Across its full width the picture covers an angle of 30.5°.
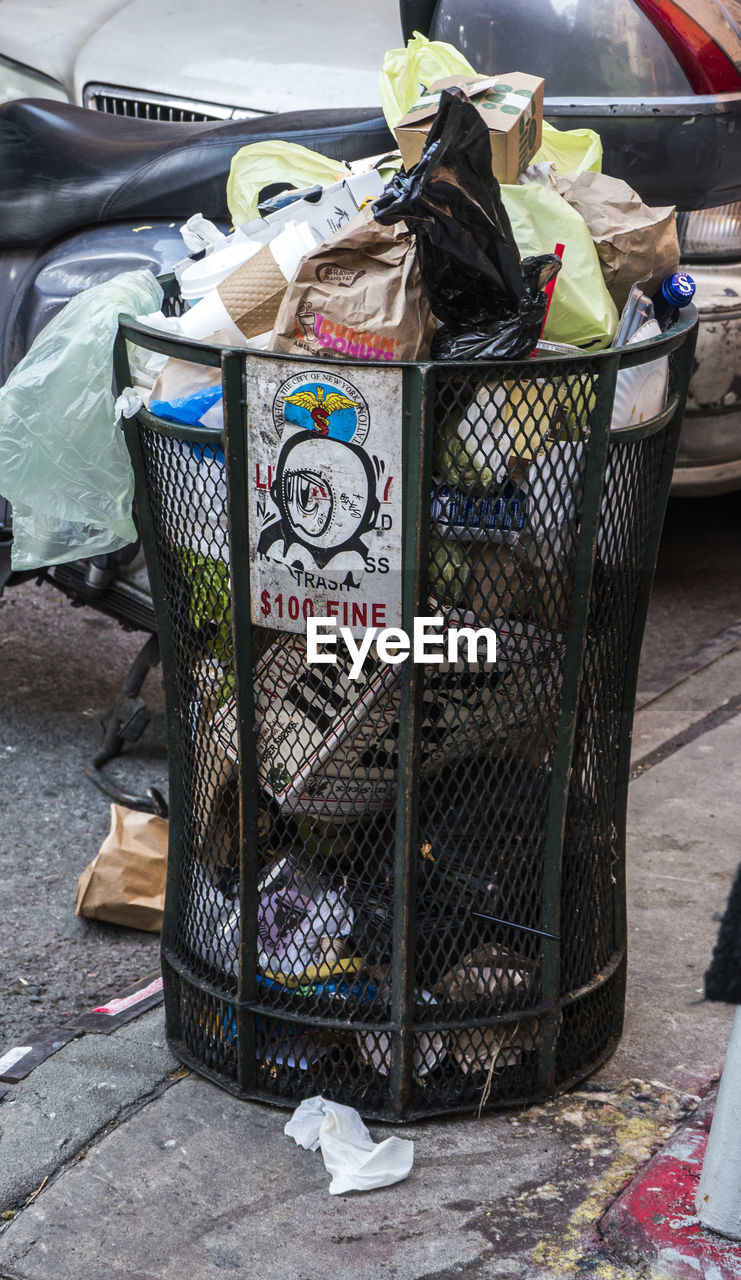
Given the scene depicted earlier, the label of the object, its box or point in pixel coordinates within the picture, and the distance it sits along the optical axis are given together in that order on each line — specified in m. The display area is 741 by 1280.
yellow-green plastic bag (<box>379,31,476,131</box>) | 2.64
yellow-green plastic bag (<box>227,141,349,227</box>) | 2.66
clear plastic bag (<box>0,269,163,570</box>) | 2.20
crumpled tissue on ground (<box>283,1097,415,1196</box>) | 2.05
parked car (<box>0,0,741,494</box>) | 3.62
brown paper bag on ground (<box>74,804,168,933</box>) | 2.85
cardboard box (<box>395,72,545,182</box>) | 2.15
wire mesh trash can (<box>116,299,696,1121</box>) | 1.92
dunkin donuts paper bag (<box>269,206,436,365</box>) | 1.94
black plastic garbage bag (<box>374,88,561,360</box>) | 1.86
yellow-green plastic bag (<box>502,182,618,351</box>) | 2.12
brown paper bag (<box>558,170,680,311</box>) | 2.21
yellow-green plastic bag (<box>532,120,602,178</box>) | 2.56
